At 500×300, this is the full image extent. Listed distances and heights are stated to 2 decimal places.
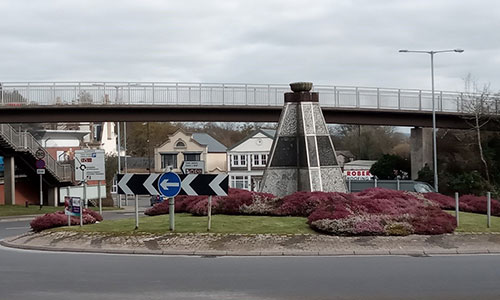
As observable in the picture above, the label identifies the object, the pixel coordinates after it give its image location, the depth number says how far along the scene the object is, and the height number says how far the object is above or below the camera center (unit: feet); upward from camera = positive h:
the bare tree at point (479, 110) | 181.78 +10.67
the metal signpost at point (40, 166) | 162.81 -1.61
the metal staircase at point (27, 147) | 160.45 +2.77
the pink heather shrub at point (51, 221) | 75.56 -6.59
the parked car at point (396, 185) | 130.41 -5.83
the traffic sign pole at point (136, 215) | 67.67 -5.49
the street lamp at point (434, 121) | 165.27 +7.33
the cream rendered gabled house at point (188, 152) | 336.08 +2.33
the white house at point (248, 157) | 316.81 -0.68
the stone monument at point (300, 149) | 87.71 +0.63
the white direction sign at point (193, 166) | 122.29 -1.67
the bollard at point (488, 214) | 70.24 -6.08
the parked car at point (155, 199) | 191.62 -11.85
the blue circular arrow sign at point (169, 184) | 66.54 -2.51
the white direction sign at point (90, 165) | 91.76 -0.87
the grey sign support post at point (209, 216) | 65.80 -5.49
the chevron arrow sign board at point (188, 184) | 66.95 -2.57
